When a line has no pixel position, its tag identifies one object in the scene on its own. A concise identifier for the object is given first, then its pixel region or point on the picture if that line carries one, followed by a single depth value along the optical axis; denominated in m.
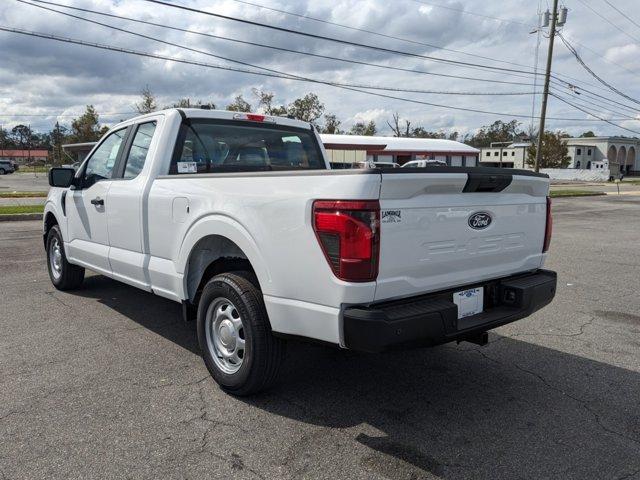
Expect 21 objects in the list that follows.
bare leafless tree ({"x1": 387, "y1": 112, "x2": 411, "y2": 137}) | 76.81
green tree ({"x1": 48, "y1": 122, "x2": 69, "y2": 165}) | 69.91
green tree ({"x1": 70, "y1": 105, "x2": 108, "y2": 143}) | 59.03
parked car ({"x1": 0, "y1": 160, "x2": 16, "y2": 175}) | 59.03
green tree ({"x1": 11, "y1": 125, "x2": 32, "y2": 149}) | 128.62
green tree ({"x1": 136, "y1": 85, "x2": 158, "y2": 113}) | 41.85
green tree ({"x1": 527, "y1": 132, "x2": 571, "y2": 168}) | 83.69
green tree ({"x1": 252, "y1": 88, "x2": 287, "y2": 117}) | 49.56
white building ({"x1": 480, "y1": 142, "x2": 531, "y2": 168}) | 92.76
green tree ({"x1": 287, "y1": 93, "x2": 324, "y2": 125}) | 55.53
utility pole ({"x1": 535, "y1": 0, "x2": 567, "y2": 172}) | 31.72
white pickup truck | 2.83
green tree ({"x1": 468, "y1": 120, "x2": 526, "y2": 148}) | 120.28
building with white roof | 40.16
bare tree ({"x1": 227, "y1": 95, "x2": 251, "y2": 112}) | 47.75
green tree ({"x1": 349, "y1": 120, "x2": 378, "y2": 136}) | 71.31
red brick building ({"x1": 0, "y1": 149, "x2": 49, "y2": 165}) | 101.44
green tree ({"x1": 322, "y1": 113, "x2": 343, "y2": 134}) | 59.83
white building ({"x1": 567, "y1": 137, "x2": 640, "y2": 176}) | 95.75
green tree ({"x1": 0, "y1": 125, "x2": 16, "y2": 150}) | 111.86
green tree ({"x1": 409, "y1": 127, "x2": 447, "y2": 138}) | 89.44
